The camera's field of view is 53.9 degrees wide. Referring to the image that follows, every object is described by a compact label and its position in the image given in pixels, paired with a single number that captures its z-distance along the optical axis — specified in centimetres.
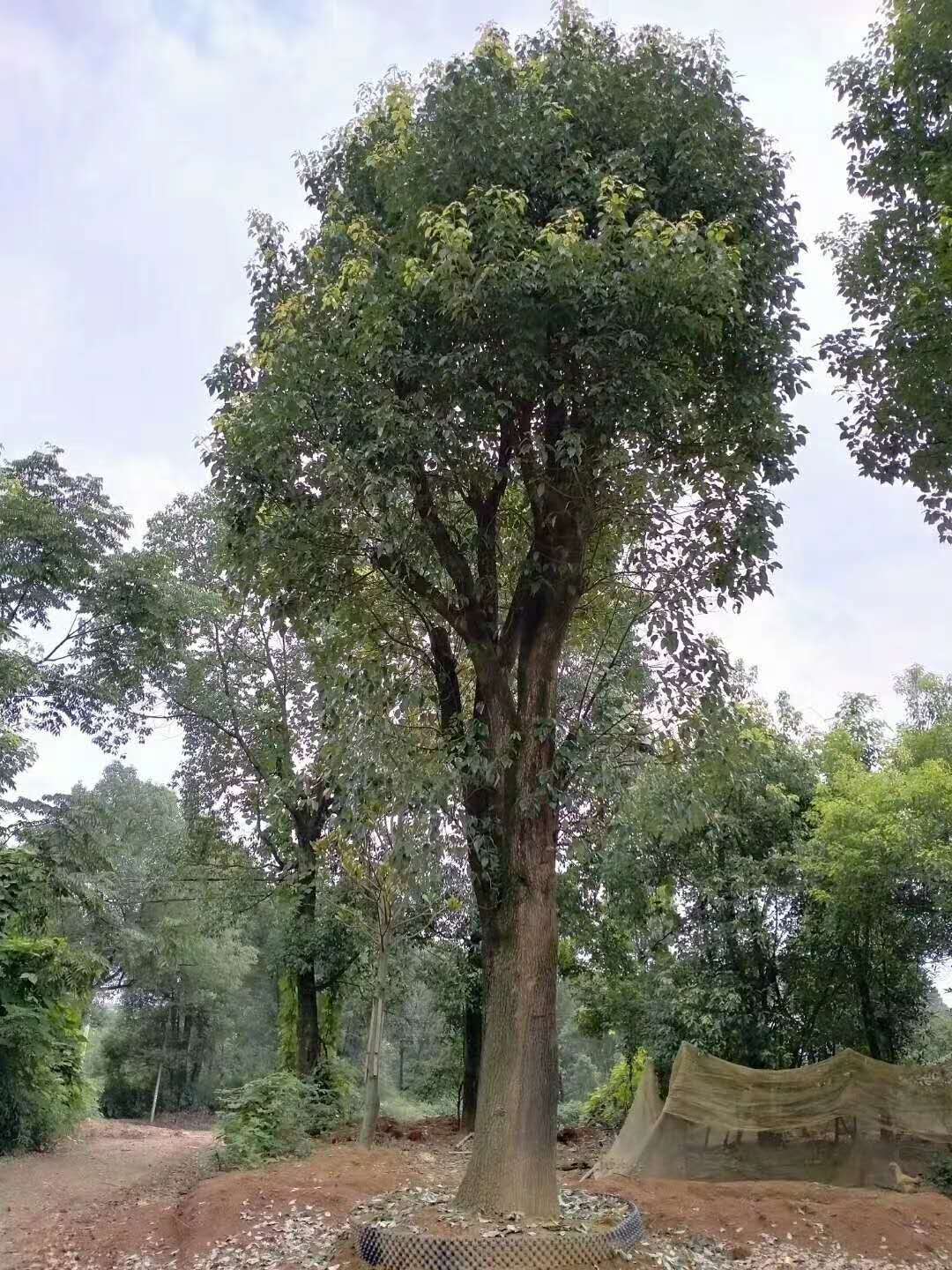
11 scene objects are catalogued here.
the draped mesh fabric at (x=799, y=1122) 926
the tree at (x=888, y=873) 1016
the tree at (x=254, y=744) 1491
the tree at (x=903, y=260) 699
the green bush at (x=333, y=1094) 1295
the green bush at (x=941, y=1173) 876
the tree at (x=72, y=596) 1299
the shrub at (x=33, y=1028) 1195
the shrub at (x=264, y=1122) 1040
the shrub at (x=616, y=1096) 1550
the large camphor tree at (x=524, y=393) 611
